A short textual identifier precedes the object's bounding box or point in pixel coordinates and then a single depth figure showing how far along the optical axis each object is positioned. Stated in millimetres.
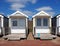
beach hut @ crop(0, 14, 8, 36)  7503
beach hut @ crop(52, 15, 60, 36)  7628
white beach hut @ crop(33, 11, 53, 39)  8363
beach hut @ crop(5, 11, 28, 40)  8459
